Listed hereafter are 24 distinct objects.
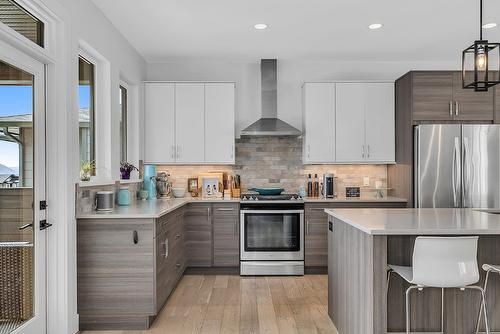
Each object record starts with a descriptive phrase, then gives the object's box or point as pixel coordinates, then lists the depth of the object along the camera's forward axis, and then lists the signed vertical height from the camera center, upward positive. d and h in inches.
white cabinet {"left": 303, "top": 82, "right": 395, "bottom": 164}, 205.0 +22.5
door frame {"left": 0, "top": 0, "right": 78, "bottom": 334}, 117.6 -2.5
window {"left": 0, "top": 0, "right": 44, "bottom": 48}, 99.4 +38.1
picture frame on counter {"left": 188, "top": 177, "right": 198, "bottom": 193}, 217.3 -8.1
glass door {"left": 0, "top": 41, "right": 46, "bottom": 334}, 99.2 -6.1
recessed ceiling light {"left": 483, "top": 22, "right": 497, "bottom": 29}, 165.2 +57.0
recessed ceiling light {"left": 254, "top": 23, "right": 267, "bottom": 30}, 162.3 +56.5
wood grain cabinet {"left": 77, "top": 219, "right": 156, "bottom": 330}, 127.1 -29.9
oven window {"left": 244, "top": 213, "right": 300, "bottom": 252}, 194.5 -29.6
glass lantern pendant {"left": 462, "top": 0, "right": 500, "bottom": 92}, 104.8 +27.1
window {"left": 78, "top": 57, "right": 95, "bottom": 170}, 146.4 +21.9
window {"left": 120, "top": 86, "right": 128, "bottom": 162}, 195.0 +21.8
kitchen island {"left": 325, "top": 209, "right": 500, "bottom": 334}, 94.8 -26.2
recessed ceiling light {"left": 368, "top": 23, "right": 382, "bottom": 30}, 163.0 +56.4
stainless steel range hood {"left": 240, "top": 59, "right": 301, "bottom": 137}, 212.8 +39.3
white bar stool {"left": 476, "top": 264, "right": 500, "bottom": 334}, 99.7 -24.8
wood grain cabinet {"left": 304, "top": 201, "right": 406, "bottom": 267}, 194.9 -28.4
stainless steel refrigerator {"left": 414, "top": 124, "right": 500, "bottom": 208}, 181.9 +0.8
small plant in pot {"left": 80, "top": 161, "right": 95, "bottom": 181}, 139.7 -0.4
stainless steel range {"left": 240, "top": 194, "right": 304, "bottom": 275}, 194.2 -32.9
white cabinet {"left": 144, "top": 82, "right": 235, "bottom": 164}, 206.5 +23.7
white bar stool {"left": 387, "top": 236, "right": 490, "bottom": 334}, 91.4 -21.2
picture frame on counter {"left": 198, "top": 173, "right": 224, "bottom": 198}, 211.6 -8.0
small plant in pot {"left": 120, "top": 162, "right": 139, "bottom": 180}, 181.9 -0.4
